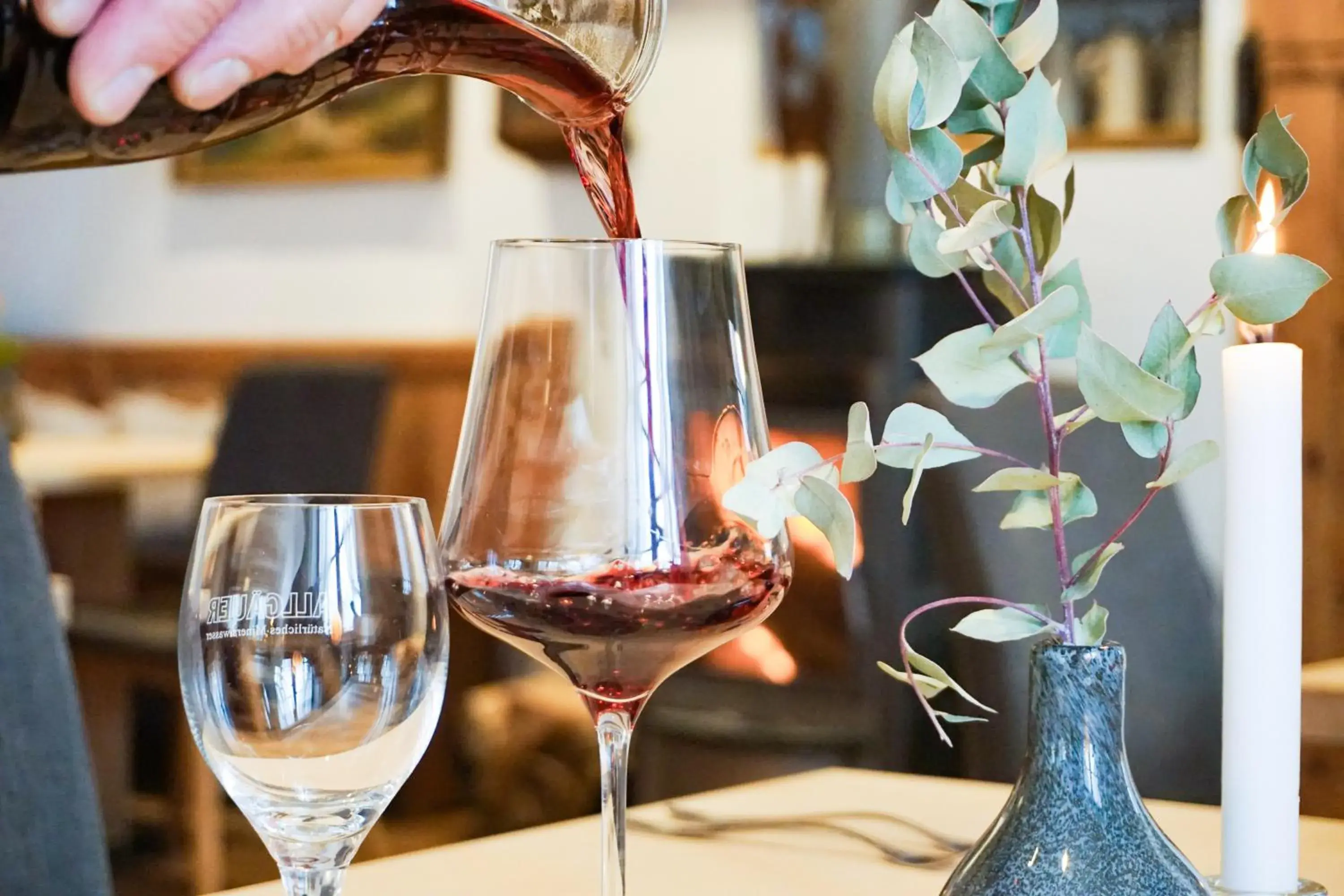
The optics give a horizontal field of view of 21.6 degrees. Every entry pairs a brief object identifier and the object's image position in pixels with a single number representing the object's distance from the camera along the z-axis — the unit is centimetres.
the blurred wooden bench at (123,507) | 330
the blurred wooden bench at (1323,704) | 134
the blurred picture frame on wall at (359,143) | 442
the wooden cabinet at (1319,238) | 340
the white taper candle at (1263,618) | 95
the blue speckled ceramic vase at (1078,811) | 88
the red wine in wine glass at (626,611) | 94
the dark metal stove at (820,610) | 312
